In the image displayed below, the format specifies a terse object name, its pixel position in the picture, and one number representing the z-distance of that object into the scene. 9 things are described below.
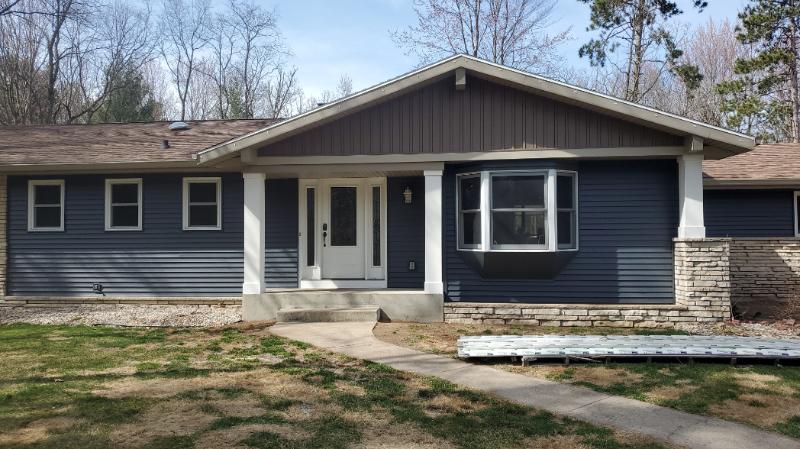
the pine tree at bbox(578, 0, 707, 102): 20.12
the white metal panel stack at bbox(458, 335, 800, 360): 5.91
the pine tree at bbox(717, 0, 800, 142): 18.31
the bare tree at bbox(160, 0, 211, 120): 30.28
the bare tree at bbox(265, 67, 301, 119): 29.66
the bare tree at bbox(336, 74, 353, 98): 31.00
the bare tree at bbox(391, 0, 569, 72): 23.30
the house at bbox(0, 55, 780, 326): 8.28
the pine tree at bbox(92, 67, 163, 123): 24.84
